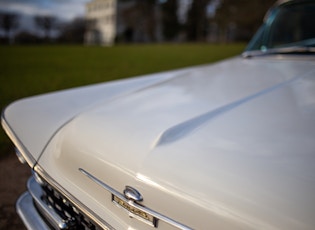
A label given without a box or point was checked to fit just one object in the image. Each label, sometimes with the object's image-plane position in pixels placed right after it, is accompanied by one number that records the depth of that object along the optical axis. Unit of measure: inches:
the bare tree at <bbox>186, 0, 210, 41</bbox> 1586.0
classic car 29.2
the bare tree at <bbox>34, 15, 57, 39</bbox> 1347.6
